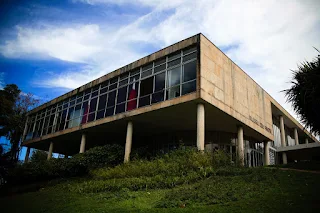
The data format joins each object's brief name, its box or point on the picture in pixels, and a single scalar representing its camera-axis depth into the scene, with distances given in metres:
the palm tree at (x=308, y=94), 13.43
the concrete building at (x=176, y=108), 17.45
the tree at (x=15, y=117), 34.66
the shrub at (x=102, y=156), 20.19
